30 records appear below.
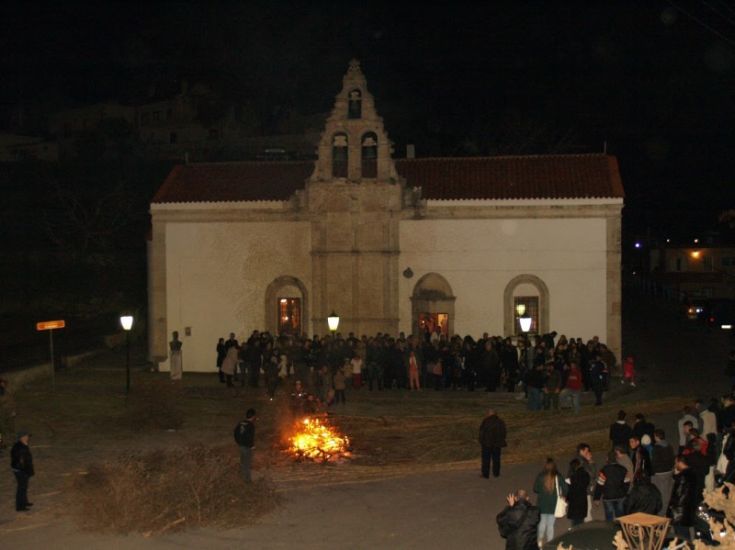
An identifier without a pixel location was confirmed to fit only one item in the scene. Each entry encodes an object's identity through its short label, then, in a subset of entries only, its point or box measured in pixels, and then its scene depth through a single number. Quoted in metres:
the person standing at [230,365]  26.02
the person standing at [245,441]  15.30
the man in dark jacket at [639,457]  12.98
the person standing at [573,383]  21.30
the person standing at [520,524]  10.60
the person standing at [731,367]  21.80
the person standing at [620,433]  14.34
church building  28.17
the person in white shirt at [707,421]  15.45
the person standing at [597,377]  22.70
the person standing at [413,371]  25.38
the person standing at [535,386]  21.22
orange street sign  24.35
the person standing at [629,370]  25.62
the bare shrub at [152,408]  20.27
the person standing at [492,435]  15.62
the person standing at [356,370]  25.66
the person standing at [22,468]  14.16
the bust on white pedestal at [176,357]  27.53
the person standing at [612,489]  12.35
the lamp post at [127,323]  24.06
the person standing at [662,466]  13.20
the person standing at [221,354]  26.70
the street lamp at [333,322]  24.92
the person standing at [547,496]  11.88
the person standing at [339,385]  23.36
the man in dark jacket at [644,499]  11.34
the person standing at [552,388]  21.27
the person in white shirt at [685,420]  14.03
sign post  24.37
